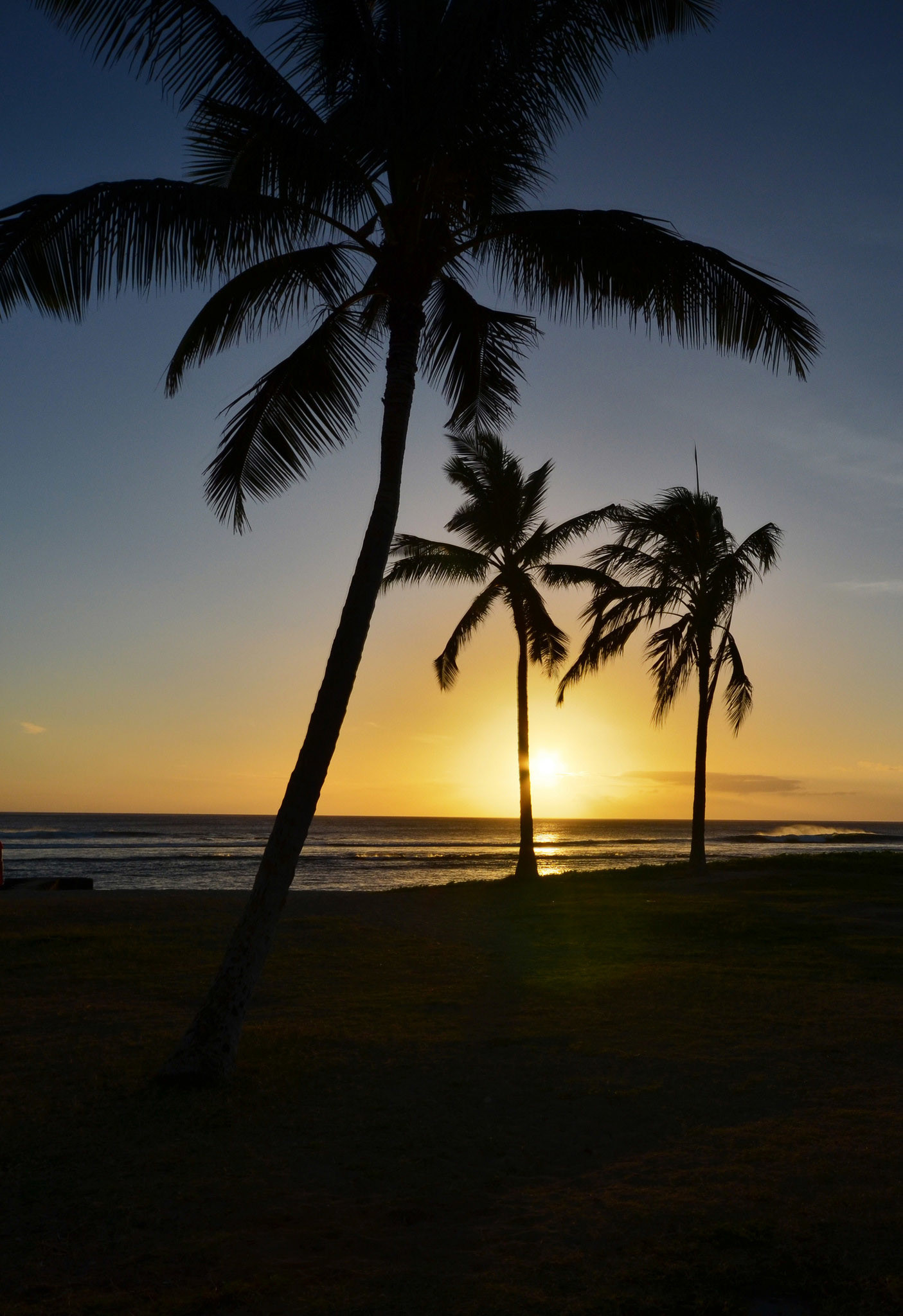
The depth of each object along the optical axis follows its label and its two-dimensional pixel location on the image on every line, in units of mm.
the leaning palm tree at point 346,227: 6293
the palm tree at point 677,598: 20859
